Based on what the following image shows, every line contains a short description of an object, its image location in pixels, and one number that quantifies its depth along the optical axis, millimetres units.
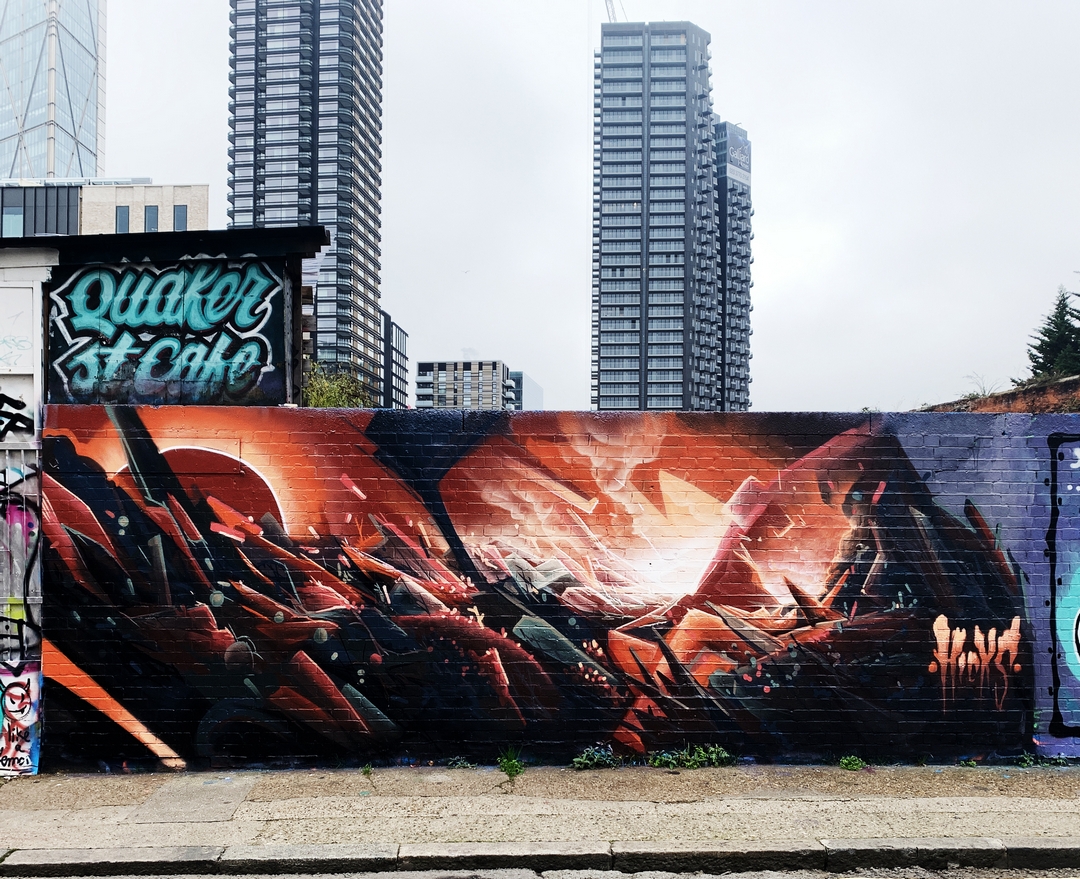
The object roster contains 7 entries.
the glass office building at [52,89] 140750
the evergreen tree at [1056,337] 32094
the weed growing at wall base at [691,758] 6094
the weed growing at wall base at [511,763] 5918
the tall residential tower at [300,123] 142500
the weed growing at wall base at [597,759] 6082
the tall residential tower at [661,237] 154000
